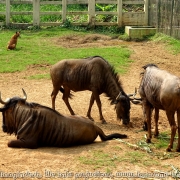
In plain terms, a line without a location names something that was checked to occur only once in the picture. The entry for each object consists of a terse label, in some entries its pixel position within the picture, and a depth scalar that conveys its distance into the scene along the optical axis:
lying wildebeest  9.08
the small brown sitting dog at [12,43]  21.03
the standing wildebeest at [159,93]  8.57
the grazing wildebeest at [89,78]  11.78
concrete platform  24.22
